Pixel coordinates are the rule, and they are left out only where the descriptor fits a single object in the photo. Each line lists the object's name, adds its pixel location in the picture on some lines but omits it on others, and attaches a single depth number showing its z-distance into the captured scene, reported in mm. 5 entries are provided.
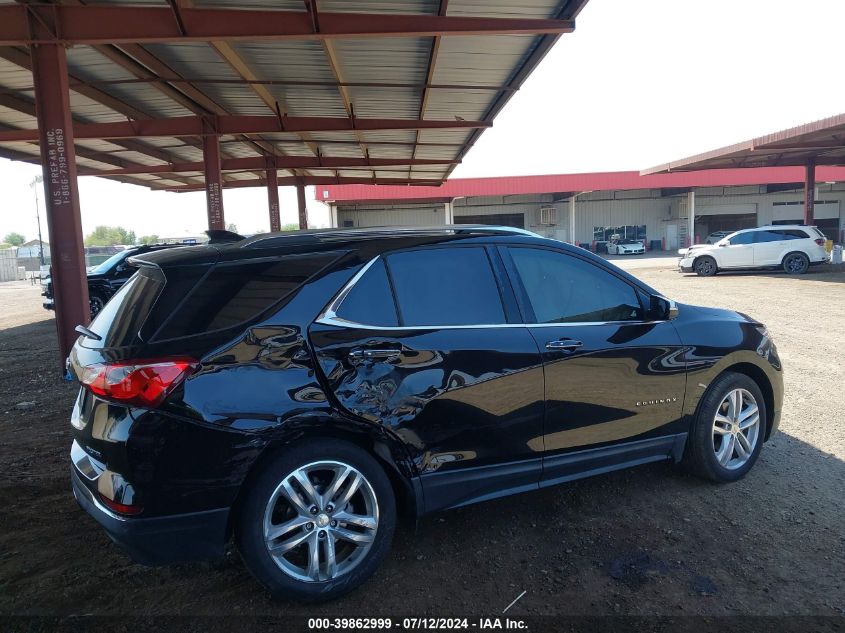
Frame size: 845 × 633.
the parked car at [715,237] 32781
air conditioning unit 43544
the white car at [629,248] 41125
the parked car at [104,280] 13609
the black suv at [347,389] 2592
